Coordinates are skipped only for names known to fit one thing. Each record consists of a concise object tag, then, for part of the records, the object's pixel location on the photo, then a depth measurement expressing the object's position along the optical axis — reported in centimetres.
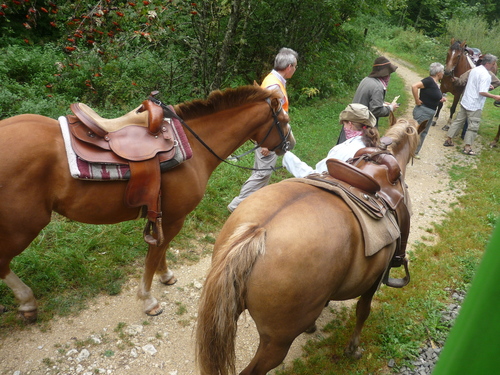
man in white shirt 826
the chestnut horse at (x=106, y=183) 255
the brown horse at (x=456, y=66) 995
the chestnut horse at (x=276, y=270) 200
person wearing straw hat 350
